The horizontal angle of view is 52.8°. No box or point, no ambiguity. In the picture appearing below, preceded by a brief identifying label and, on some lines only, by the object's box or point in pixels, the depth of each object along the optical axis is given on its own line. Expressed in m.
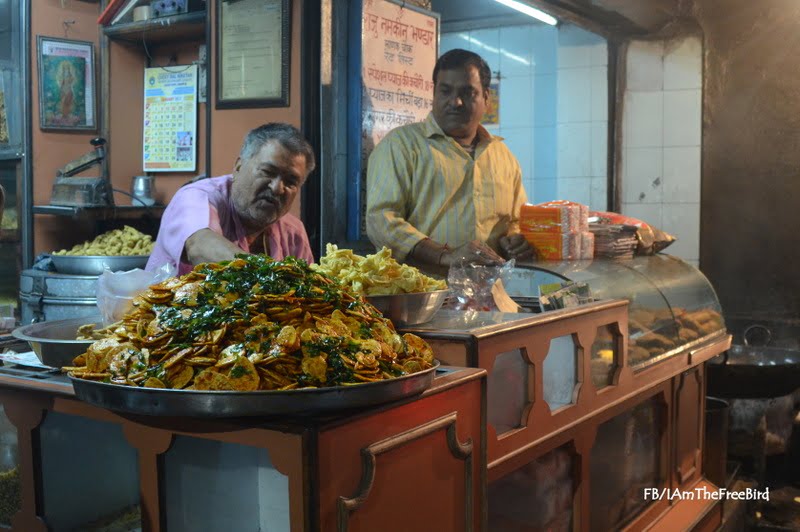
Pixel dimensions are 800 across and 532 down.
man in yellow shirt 3.37
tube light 4.53
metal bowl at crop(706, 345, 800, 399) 4.07
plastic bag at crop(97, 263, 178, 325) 1.76
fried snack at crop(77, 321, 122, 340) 1.64
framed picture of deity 5.07
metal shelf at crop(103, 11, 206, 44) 4.81
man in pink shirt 2.39
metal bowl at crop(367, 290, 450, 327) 1.88
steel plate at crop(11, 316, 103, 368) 1.59
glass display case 2.95
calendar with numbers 5.15
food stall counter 1.30
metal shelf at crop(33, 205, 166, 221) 4.82
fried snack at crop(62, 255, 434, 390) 1.29
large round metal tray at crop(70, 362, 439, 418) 1.21
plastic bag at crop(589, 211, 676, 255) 3.81
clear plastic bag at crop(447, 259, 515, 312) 2.37
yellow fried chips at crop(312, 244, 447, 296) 1.92
